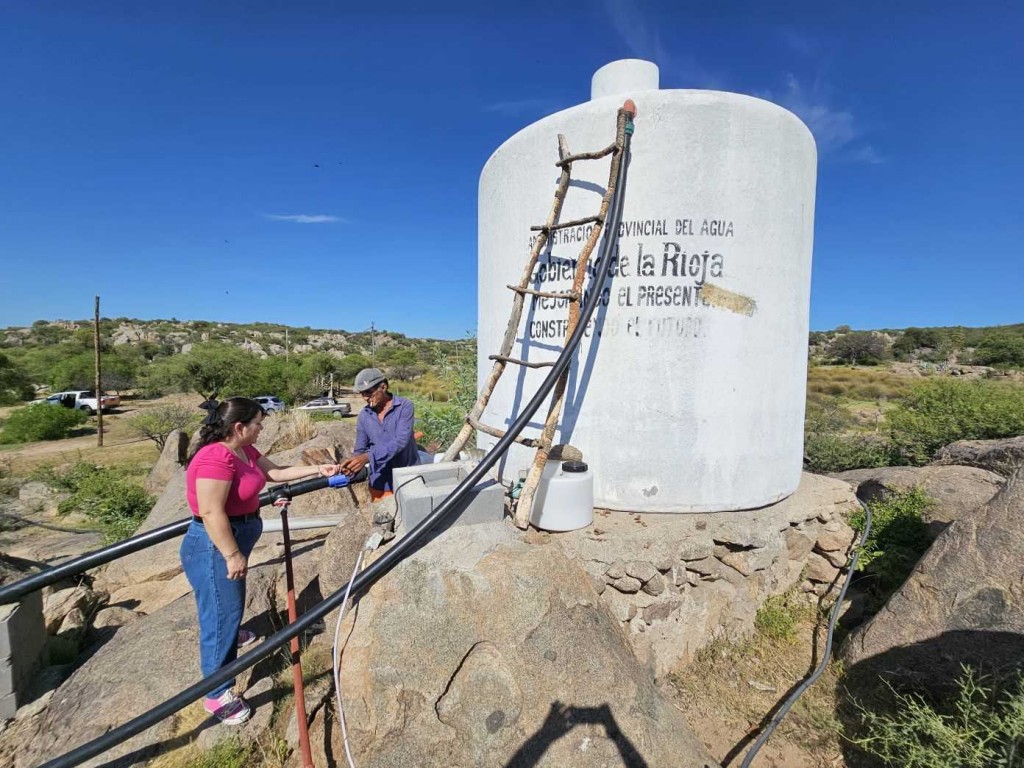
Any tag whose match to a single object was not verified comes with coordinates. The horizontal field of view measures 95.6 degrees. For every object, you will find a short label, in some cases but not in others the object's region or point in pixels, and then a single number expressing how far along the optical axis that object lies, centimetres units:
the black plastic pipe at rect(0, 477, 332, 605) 284
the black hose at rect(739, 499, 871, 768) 285
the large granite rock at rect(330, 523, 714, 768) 260
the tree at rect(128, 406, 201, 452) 1845
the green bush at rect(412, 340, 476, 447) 770
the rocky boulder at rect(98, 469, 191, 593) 528
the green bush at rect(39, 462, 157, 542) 825
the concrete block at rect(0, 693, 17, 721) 309
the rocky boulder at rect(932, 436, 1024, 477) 589
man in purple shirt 414
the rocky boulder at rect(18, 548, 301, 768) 278
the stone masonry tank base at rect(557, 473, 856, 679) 365
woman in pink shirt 265
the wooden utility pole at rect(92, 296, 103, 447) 2123
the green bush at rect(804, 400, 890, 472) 895
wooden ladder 375
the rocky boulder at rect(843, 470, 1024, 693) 321
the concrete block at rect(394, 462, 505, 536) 327
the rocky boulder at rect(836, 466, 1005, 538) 486
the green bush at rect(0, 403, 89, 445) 2202
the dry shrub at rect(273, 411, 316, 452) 867
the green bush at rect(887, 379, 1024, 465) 866
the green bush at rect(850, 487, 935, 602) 442
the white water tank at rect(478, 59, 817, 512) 400
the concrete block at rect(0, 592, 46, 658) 308
